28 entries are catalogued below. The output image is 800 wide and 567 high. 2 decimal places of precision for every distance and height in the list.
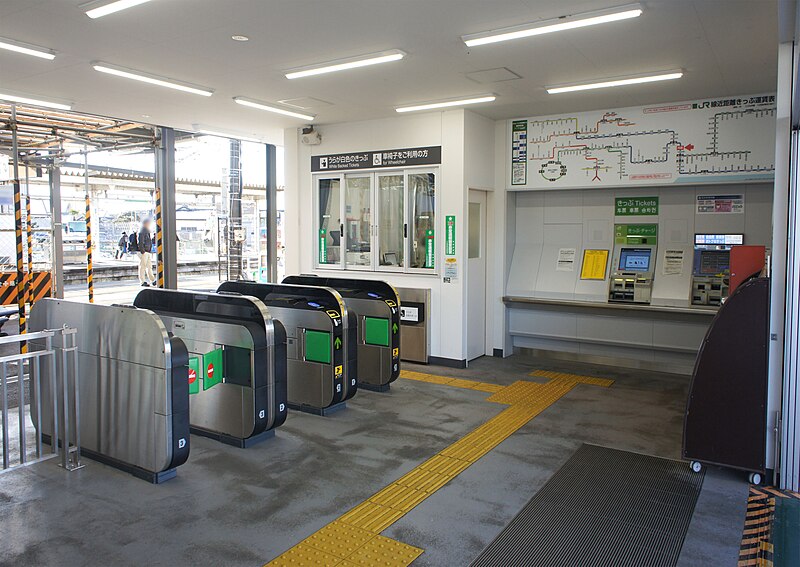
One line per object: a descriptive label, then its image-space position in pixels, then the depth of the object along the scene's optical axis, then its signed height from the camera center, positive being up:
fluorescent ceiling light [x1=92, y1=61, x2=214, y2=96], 5.60 +1.72
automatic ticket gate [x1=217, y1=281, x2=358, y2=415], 5.60 -0.89
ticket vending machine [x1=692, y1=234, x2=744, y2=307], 6.94 -0.19
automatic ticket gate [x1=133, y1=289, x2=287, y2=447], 4.69 -0.90
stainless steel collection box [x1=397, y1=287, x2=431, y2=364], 7.77 -0.92
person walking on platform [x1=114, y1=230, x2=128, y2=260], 16.68 +0.24
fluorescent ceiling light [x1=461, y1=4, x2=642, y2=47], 4.17 +1.65
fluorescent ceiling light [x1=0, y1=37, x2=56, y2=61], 4.83 +1.68
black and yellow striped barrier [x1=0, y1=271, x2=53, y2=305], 9.52 -0.53
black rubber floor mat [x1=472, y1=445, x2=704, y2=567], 3.21 -1.60
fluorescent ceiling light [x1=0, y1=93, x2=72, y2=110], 6.77 +1.76
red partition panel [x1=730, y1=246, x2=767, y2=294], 4.84 -0.06
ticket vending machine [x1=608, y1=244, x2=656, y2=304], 7.35 -0.27
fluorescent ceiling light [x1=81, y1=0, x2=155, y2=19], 3.97 +1.64
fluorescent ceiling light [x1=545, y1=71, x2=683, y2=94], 5.83 +1.69
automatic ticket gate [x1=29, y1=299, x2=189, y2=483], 3.98 -0.93
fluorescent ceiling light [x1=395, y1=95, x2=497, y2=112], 6.78 +1.72
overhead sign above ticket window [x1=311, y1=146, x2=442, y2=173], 7.62 +1.24
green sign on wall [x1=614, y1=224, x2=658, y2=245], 7.53 +0.23
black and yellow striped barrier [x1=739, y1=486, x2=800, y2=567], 3.19 -1.59
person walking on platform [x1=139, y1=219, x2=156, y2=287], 12.72 -0.04
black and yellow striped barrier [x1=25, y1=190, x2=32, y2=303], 7.73 +0.36
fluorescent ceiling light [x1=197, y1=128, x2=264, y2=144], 8.89 +1.79
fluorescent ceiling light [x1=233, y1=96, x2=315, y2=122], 7.01 +1.76
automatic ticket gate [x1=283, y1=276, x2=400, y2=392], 6.49 -0.85
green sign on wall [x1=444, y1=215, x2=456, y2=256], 7.50 +0.20
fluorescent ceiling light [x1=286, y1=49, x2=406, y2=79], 5.15 +1.69
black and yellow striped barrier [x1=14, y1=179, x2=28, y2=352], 6.91 -0.15
